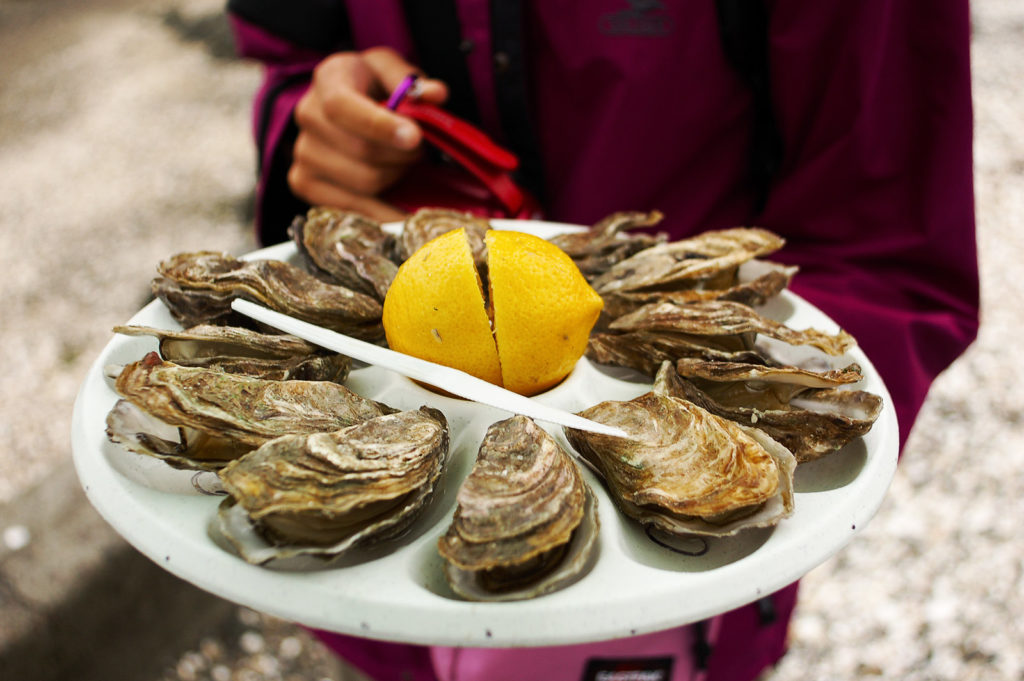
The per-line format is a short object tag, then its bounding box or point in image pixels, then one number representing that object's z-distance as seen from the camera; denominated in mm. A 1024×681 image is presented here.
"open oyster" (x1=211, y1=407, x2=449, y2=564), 488
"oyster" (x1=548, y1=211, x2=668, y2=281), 872
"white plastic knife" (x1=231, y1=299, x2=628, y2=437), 600
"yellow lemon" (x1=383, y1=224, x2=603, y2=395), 626
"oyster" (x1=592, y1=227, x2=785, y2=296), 804
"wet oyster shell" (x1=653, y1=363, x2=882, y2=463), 610
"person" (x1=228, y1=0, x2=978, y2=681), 935
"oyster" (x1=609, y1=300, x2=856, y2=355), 697
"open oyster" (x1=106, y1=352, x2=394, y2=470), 543
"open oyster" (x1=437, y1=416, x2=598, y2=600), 481
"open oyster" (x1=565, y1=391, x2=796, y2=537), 529
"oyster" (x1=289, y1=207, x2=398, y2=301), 814
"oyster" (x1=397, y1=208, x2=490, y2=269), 848
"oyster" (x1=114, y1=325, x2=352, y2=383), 665
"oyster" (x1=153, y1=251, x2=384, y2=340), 727
